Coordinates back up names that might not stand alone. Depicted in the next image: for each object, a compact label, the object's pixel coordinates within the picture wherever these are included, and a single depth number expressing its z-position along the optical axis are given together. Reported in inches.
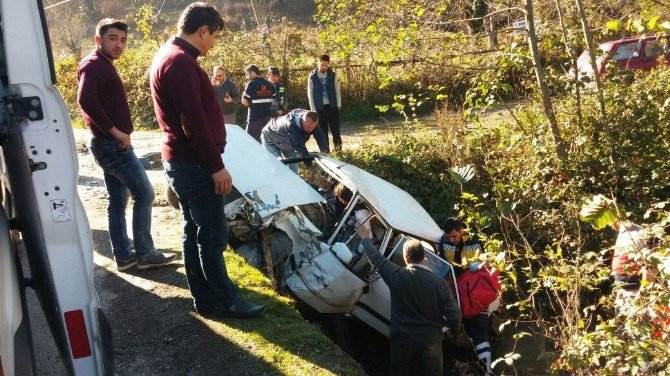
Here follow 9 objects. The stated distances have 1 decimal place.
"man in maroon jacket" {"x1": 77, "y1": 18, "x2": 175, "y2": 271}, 167.8
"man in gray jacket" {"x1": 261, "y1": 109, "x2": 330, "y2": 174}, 300.8
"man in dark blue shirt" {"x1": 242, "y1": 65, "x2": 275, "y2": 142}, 390.3
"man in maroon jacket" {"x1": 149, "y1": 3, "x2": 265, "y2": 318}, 135.8
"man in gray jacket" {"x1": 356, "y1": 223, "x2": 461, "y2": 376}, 179.5
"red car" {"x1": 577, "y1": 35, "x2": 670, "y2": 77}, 535.2
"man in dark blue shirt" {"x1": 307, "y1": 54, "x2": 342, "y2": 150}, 408.5
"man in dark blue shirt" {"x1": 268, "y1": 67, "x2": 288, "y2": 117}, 400.5
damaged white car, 191.6
